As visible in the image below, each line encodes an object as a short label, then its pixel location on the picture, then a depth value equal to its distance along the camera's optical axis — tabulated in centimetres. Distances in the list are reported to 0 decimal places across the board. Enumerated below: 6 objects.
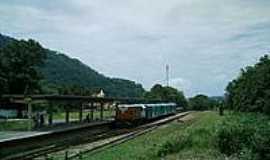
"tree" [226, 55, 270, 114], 4962
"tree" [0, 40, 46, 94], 6869
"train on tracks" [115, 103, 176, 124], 5469
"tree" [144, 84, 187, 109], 13000
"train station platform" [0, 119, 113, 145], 3409
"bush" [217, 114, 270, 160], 1327
